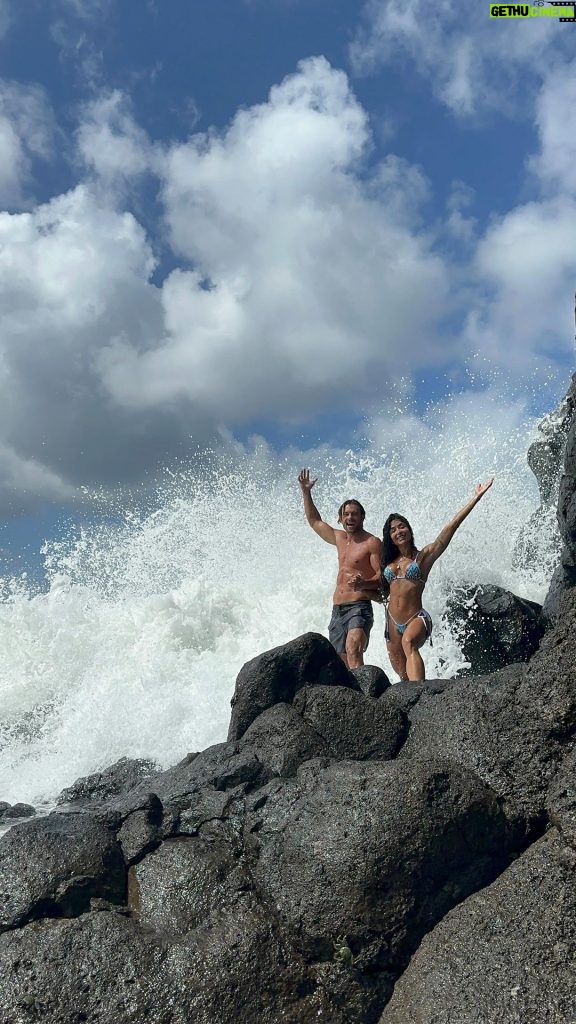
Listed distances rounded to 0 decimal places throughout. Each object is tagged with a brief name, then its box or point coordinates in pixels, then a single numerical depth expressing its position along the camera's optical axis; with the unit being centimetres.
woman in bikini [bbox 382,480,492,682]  725
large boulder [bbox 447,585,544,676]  938
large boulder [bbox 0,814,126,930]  359
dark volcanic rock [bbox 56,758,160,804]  711
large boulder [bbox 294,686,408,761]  460
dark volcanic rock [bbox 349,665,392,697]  580
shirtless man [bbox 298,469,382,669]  753
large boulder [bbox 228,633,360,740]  527
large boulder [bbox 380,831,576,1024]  290
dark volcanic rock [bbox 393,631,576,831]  377
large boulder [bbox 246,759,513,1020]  339
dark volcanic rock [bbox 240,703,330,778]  451
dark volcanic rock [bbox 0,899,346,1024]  320
